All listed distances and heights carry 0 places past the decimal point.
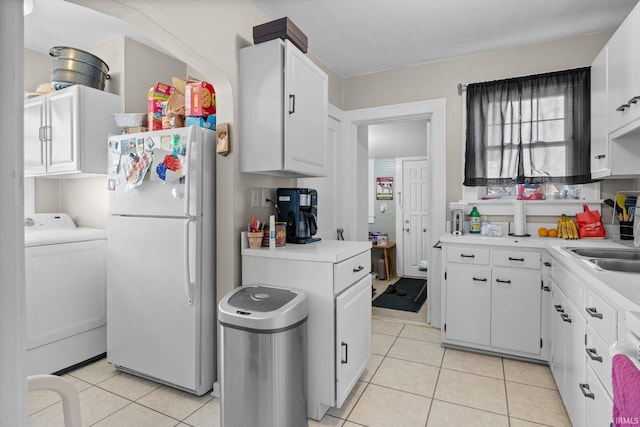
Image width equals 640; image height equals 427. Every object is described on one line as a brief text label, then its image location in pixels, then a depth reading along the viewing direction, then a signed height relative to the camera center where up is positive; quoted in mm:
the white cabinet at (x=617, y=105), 1928 +666
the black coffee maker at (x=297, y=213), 2369 -32
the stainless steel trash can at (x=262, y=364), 1611 -755
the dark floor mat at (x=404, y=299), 4070 -1169
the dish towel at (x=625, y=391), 742 -421
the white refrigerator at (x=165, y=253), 2074 -285
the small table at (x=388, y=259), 5781 -897
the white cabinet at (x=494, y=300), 2539 -713
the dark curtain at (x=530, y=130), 2812 +692
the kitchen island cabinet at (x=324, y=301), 1888 -530
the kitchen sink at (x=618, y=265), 1717 -285
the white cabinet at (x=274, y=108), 2066 +632
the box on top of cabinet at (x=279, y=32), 2082 +1108
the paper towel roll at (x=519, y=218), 2906 -80
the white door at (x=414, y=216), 6051 -132
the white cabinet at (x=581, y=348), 1290 -655
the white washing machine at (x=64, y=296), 2303 -637
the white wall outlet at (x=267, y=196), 2445 +94
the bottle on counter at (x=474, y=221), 3088 -113
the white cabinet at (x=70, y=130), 2613 +627
